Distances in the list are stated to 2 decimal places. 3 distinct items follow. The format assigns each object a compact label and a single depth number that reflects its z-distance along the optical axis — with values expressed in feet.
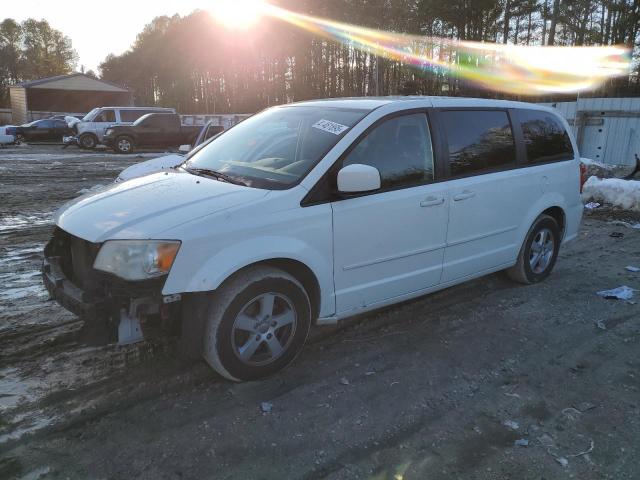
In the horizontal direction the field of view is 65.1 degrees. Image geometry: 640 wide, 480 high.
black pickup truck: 72.13
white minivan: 9.51
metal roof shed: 143.84
